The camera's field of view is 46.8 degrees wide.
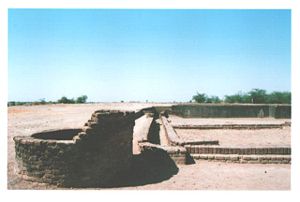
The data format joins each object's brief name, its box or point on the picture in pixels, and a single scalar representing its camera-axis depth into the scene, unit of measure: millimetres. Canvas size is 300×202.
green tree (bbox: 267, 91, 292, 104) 54500
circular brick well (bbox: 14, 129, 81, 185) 8391
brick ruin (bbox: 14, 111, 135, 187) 8414
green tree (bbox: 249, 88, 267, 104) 57312
